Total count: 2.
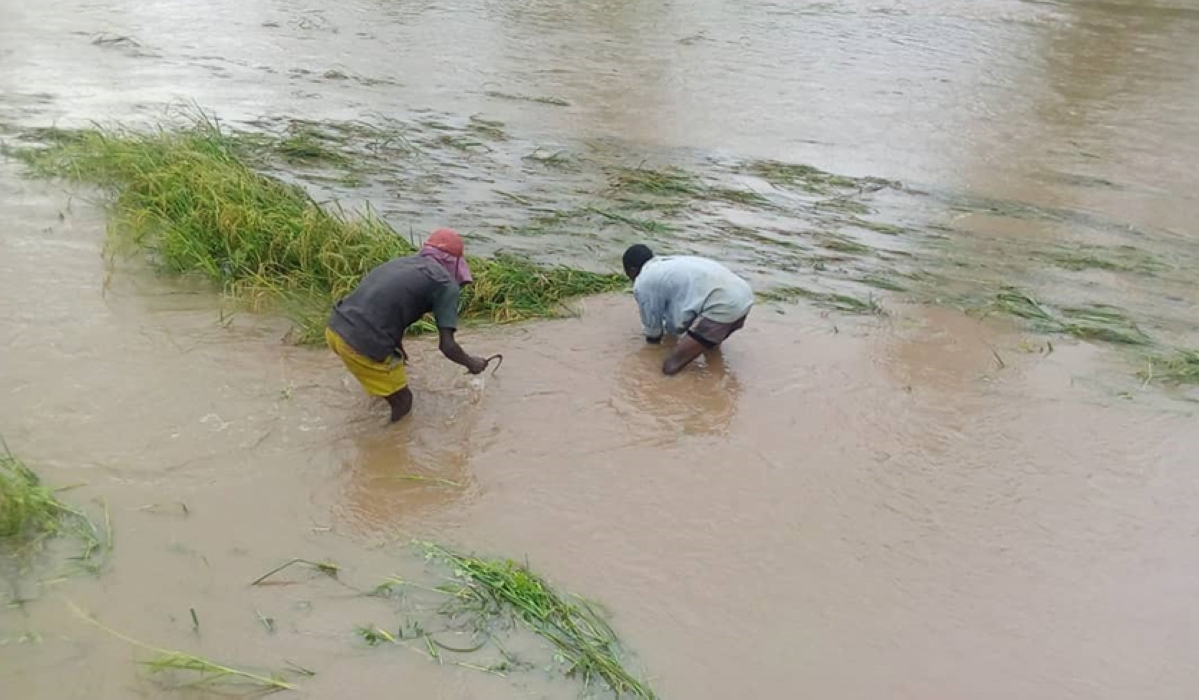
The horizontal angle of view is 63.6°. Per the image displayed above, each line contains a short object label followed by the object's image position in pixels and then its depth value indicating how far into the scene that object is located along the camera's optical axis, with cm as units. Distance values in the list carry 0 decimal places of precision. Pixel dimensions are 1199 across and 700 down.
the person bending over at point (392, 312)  456
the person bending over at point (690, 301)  555
